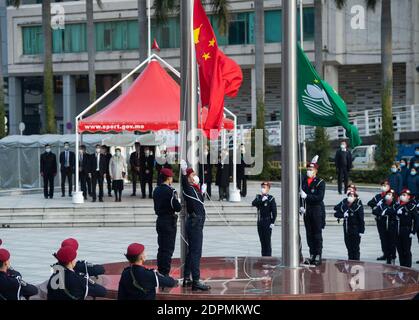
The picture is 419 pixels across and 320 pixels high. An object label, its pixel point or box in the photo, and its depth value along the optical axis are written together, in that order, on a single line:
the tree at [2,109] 46.16
